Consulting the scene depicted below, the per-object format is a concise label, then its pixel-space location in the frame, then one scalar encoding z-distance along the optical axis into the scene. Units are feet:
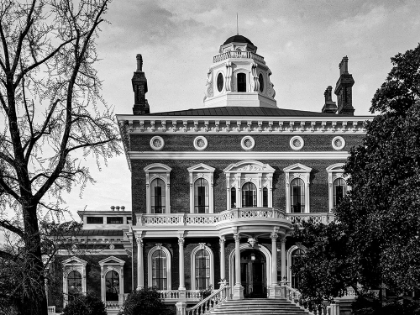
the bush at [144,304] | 108.06
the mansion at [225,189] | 122.52
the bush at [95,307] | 103.44
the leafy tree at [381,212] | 75.00
